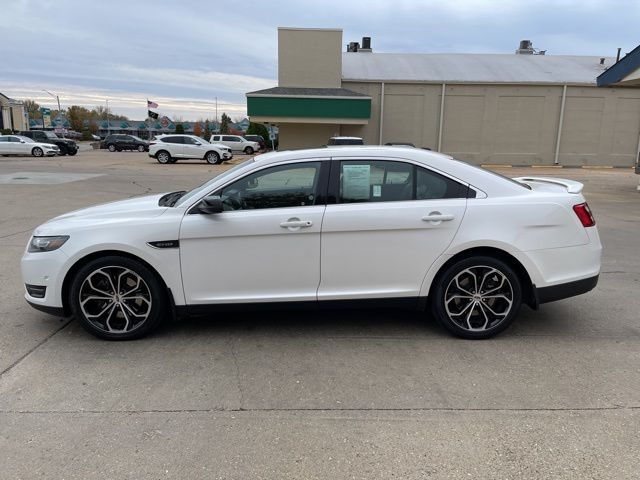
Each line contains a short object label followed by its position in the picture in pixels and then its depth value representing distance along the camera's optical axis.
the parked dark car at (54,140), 40.56
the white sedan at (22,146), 35.22
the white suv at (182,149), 30.77
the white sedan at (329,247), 4.10
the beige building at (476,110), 31.17
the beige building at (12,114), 78.19
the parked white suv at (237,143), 42.19
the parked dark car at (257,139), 45.85
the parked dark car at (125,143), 51.00
